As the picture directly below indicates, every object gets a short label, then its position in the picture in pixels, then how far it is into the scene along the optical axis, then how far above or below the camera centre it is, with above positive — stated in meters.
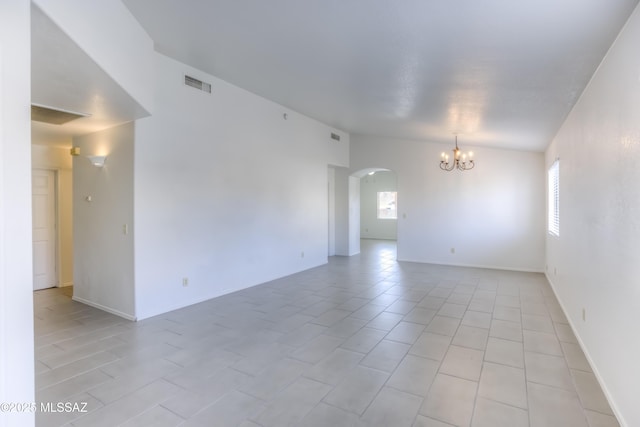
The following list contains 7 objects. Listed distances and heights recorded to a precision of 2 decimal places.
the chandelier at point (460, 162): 7.36 +1.09
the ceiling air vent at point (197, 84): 4.47 +1.77
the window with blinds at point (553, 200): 5.07 +0.18
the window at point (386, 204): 12.89 +0.26
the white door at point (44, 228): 5.47 -0.27
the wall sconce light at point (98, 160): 4.24 +0.66
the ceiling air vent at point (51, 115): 3.45 +1.08
